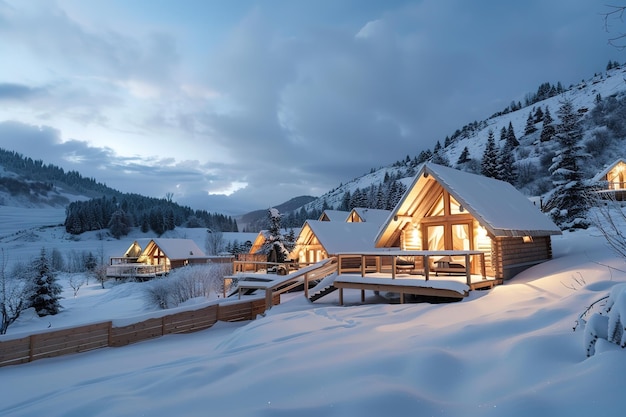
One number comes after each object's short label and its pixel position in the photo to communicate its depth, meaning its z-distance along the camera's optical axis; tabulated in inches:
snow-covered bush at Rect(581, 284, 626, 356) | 160.6
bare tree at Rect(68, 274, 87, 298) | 1730.8
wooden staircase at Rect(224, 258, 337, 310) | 604.7
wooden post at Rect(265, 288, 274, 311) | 597.0
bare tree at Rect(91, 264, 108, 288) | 1739.9
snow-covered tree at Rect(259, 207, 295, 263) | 1139.3
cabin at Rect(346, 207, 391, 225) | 1561.3
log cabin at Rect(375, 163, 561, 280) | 533.6
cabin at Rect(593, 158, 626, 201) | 1307.8
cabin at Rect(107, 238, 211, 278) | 1742.1
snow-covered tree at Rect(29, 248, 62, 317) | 1015.6
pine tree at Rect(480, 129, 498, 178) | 1627.7
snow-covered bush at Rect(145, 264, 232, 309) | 1038.4
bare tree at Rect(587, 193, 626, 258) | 194.5
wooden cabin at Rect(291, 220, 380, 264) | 1092.5
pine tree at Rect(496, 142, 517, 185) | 1664.1
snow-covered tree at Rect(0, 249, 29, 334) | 765.9
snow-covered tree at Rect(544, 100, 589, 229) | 913.5
